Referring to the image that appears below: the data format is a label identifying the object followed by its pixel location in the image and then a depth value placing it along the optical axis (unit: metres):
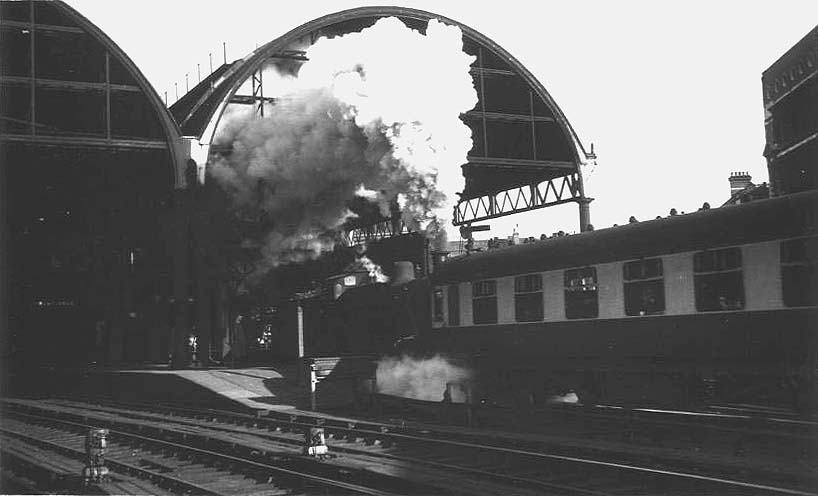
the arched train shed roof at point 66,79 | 22.83
